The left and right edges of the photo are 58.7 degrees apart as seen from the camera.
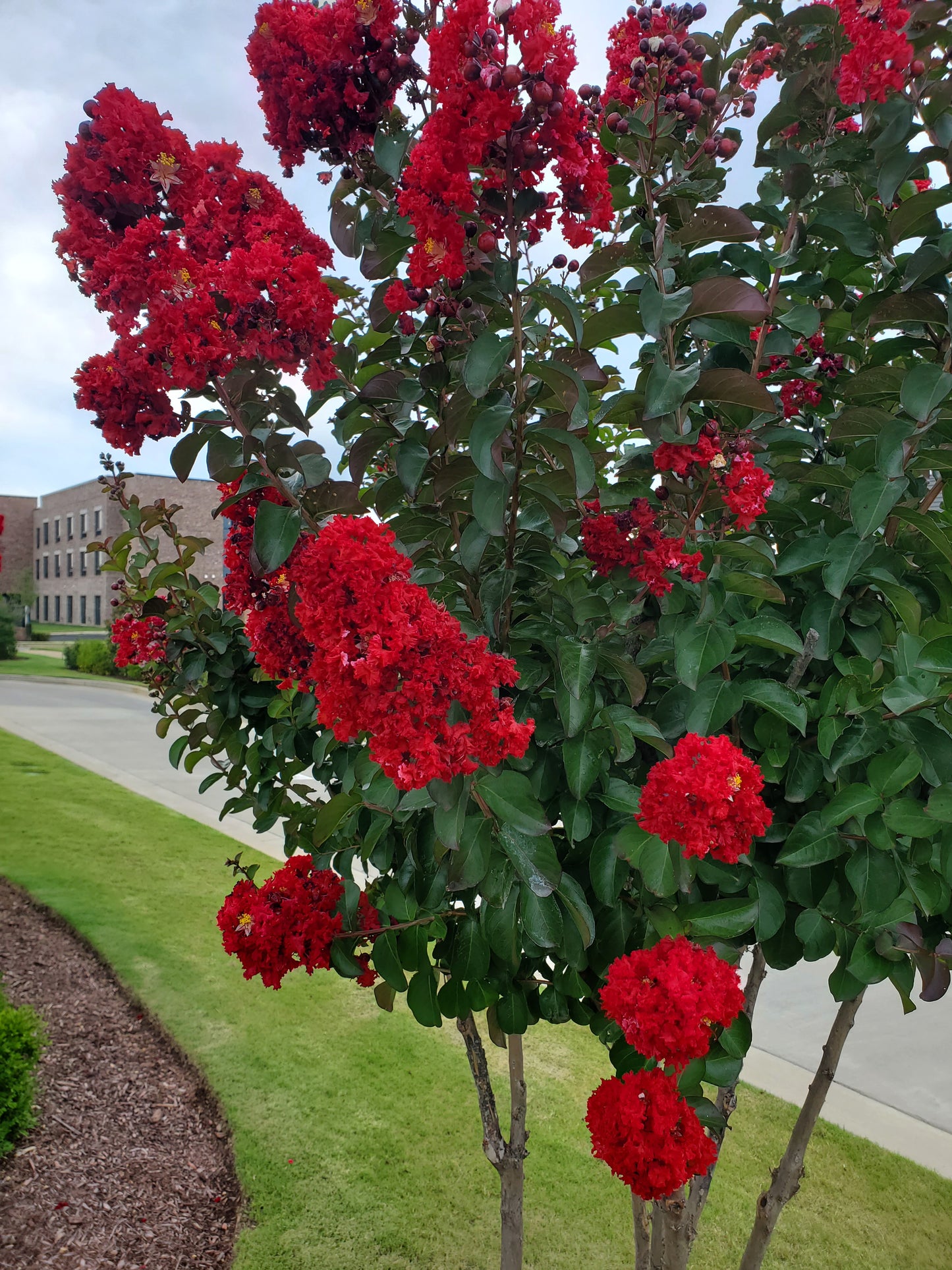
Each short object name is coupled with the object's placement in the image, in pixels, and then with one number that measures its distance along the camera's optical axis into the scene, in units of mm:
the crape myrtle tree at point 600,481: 1137
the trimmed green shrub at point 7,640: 26484
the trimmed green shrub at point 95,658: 23953
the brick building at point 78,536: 30562
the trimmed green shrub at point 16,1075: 3168
